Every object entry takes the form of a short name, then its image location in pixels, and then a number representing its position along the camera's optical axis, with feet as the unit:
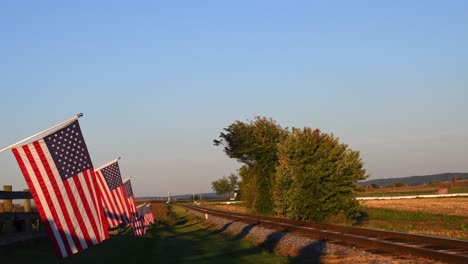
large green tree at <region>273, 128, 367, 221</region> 125.70
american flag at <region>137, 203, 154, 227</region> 93.82
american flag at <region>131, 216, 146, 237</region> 77.70
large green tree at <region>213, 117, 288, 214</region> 190.19
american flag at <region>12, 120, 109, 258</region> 31.58
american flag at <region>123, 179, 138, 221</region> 76.98
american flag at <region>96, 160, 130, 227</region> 61.72
